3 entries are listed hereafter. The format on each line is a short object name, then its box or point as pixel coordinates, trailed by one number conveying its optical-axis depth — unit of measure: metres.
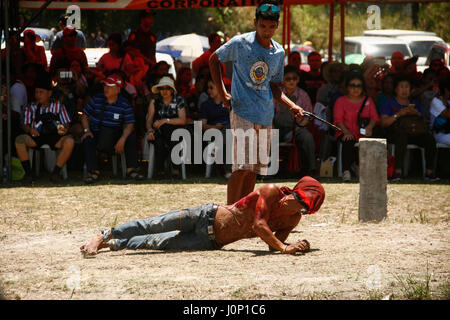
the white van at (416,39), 25.02
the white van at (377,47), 23.61
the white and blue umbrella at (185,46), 25.47
